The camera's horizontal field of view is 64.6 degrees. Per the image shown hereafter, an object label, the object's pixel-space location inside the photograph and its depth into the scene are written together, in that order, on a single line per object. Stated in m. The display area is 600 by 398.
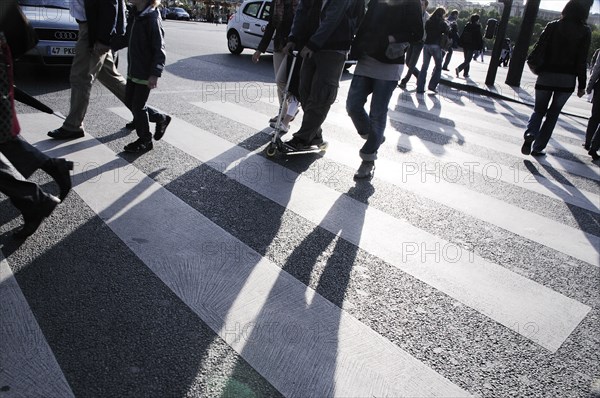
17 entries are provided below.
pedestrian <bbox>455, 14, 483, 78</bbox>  13.98
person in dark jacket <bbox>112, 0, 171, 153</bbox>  4.39
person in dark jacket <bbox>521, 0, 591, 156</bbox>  5.55
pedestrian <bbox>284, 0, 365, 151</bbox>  4.38
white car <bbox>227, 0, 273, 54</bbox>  13.77
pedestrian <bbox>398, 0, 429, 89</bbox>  10.37
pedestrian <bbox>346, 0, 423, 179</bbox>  4.21
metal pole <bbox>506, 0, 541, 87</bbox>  12.63
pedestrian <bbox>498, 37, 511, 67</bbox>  23.28
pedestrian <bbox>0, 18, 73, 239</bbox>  2.75
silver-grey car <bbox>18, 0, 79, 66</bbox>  7.30
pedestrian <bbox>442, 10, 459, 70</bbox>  15.24
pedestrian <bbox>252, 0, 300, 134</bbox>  5.25
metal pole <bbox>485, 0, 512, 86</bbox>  13.03
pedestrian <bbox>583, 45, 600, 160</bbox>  6.90
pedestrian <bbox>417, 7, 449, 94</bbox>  10.53
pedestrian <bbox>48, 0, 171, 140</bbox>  4.55
